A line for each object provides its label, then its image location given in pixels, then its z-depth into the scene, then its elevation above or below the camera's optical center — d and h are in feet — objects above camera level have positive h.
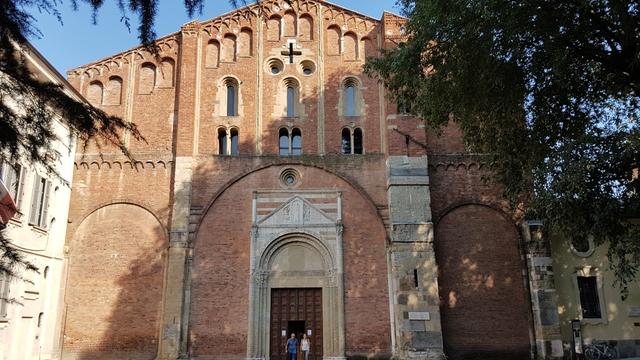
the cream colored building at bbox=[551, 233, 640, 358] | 61.00 +1.59
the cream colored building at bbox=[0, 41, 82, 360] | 52.65 +6.66
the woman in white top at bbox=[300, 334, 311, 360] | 56.59 -2.93
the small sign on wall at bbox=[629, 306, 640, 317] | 61.67 +0.20
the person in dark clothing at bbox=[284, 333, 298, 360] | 56.13 -2.99
